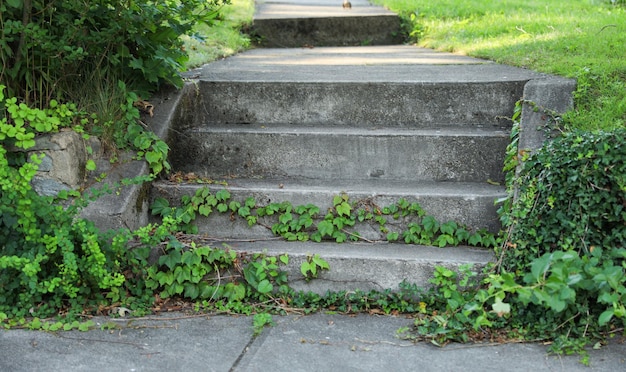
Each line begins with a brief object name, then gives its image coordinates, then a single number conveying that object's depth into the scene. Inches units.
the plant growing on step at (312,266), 139.9
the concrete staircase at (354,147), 146.2
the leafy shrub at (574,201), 125.9
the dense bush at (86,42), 144.8
